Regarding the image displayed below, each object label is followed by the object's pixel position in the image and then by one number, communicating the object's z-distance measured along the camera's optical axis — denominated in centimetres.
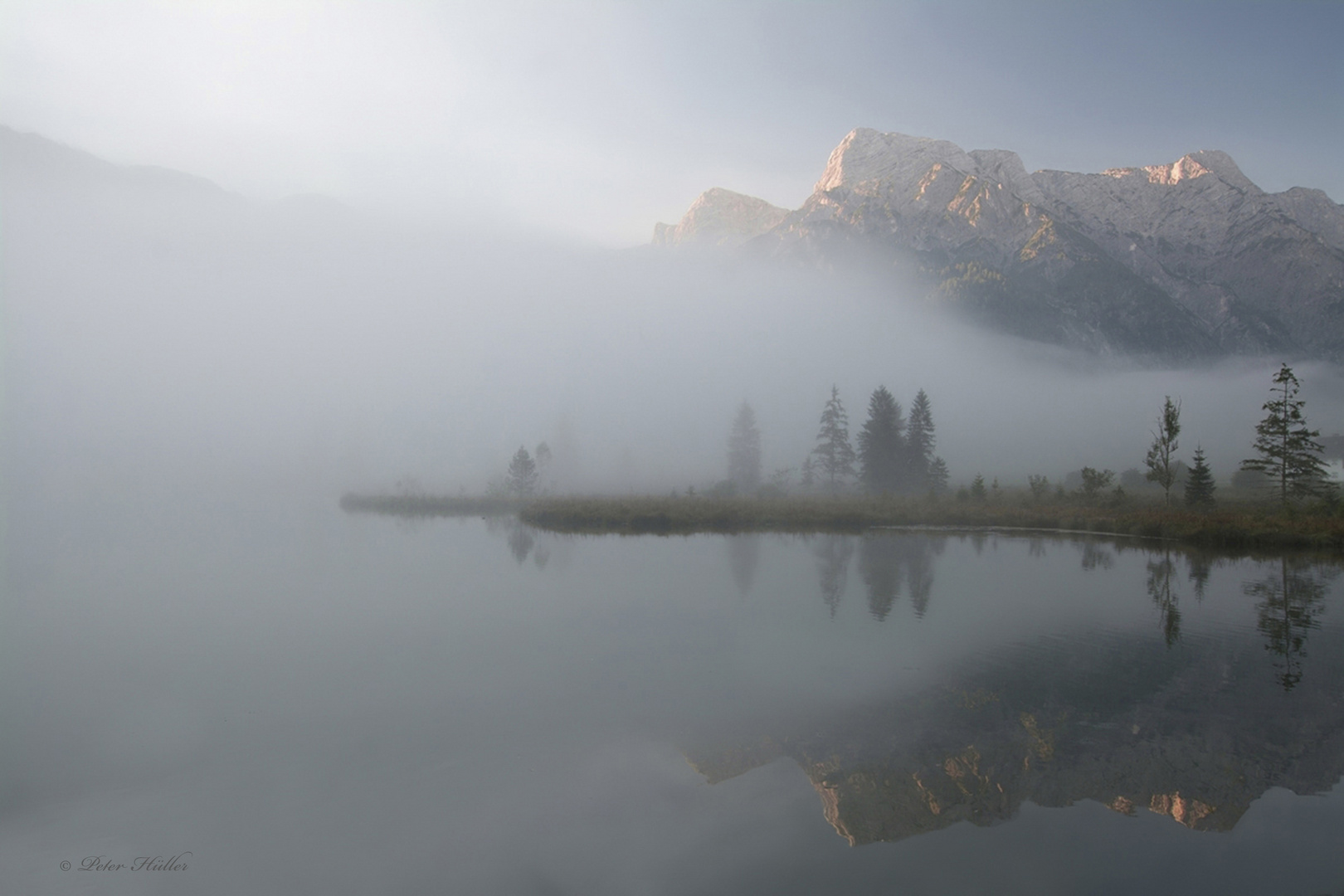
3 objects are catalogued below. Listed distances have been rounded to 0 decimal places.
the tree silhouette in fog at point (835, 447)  8475
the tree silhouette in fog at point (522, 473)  8994
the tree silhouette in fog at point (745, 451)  8744
